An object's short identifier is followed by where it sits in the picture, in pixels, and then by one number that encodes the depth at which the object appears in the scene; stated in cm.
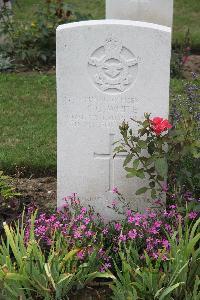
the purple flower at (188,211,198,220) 421
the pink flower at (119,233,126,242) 411
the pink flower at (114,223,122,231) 431
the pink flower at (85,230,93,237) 414
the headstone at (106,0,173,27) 687
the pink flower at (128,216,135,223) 425
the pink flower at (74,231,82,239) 408
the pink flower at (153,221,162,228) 416
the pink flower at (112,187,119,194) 453
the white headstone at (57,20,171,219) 433
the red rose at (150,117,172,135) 423
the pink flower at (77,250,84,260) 393
